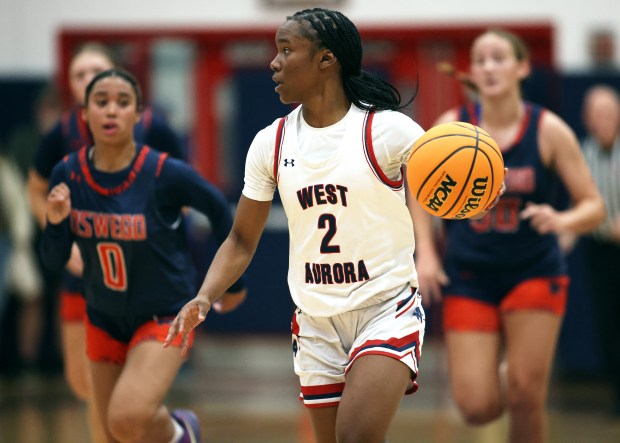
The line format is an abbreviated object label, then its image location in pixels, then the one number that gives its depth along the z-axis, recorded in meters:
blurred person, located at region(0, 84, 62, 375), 20.91
